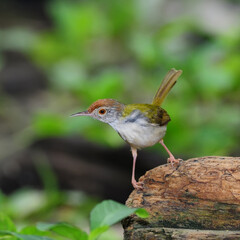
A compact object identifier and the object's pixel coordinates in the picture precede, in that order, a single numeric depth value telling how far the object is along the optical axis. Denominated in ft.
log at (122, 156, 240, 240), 21.93
